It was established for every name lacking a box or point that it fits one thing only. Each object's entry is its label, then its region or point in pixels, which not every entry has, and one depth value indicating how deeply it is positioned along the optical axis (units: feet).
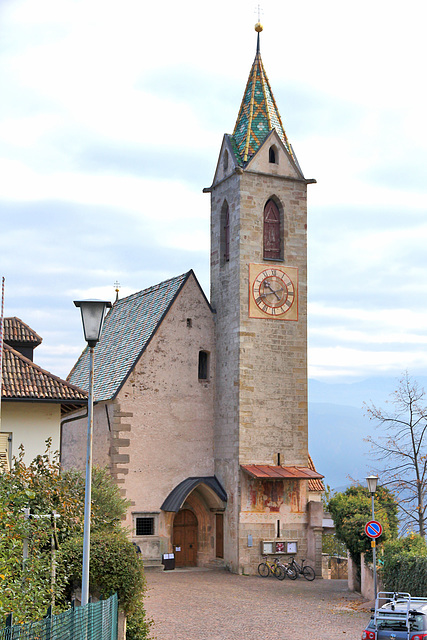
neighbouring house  80.38
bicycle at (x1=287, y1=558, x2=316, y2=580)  116.62
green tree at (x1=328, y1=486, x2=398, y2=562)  99.55
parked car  55.98
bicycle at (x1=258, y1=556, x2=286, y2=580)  115.65
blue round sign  86.22
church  120.37
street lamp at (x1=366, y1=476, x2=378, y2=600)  87.79
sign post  86.22
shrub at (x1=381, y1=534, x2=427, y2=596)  79.25
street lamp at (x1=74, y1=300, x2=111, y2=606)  44.16
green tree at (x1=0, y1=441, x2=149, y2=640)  37.93
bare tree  115.24
